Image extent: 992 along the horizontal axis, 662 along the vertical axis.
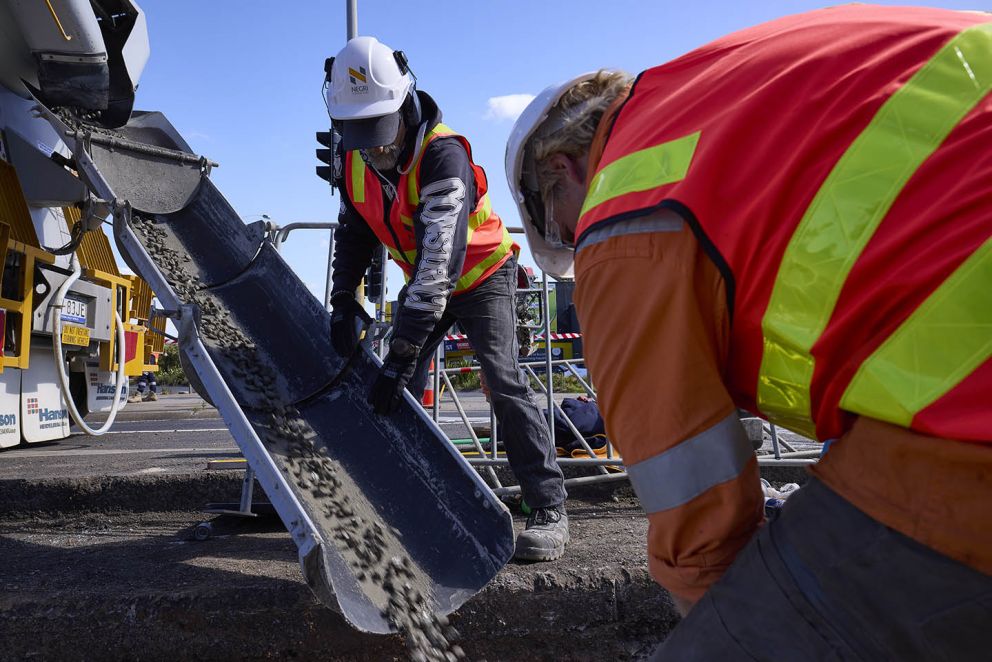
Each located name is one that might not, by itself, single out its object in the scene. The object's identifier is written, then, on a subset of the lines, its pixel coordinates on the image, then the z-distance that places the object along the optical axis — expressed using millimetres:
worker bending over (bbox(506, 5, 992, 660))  1003
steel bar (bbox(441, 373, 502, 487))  4445
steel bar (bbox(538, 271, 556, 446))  4496
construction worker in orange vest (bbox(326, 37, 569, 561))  3410
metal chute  2855
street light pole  5828
